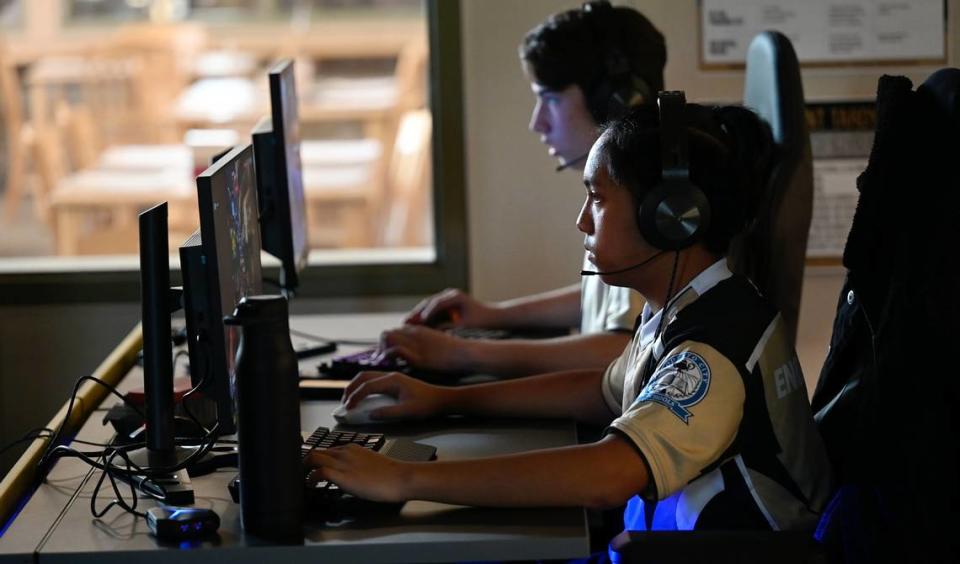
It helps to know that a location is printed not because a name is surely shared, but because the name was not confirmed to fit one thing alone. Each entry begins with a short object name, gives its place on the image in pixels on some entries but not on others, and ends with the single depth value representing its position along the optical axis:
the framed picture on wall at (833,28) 5.30
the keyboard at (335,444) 3.79
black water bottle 3.70
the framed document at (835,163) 5.33
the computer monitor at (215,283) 3.84
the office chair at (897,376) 3.74
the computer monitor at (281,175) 4.51
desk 3.72
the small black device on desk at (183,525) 3.75
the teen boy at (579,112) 4.50
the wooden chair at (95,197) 6.04
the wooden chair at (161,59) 5.93
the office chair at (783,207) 4.37
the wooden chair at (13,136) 5.95
